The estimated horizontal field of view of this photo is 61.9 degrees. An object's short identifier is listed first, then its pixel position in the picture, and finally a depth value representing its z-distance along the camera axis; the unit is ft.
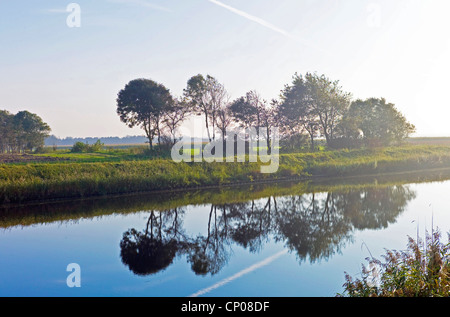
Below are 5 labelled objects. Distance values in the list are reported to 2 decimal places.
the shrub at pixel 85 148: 128.16
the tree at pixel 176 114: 128.67
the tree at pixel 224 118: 131.23
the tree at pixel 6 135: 159.13
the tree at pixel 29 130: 169.63
